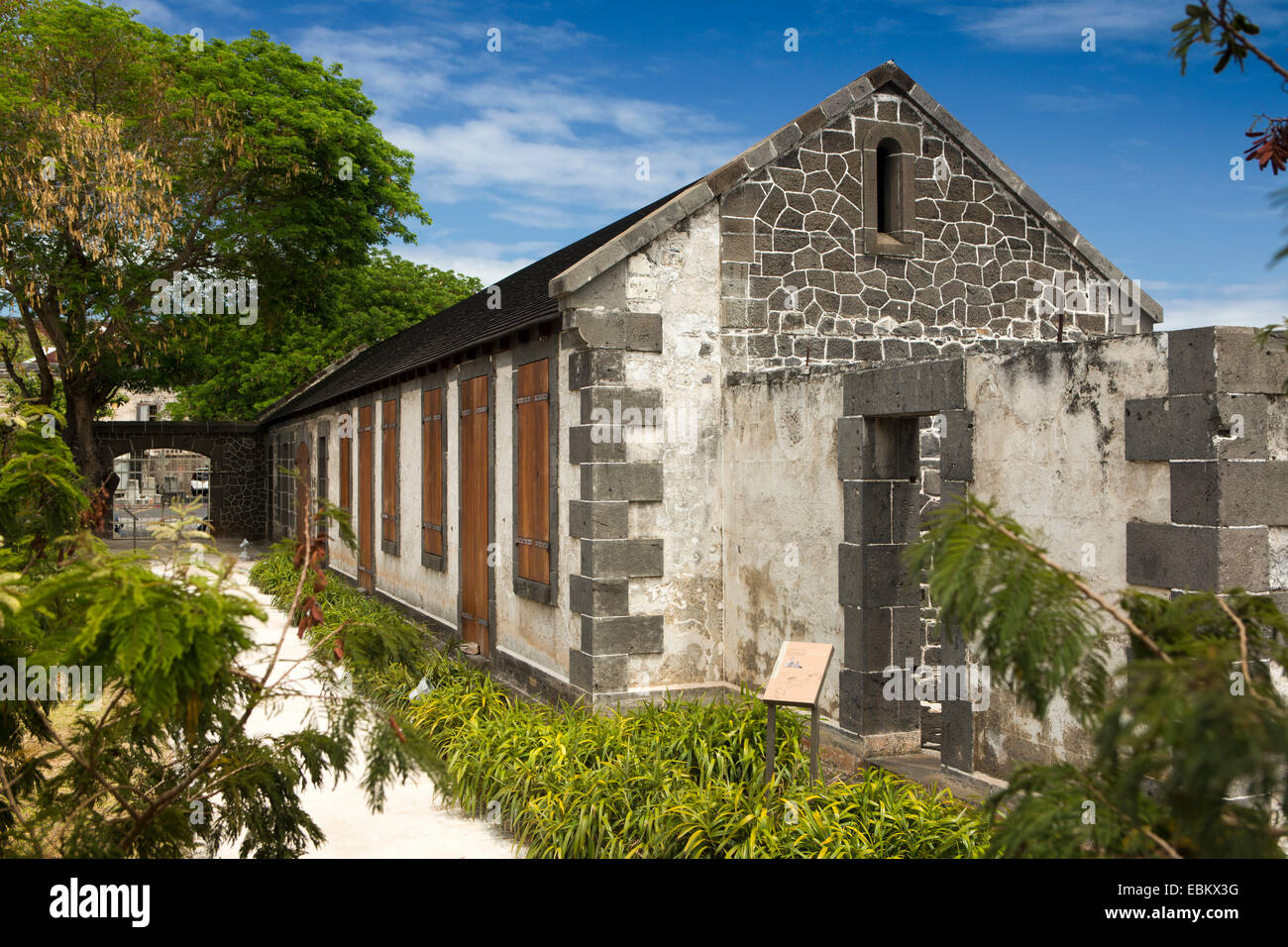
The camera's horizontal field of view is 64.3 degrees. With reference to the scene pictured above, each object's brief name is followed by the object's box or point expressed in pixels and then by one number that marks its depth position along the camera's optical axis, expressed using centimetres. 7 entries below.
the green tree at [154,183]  1980
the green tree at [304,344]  3177
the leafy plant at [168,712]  304
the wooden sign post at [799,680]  612
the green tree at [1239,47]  241
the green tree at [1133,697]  190
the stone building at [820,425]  536
